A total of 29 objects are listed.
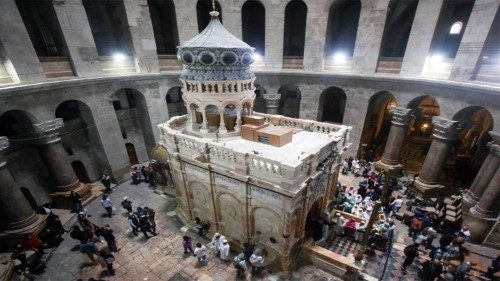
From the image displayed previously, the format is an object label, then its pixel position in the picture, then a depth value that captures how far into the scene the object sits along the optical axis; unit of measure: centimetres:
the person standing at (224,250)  1177
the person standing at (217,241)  1193
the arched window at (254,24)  2227
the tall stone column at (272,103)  2115
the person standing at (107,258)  1094
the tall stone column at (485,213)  1207
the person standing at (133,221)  1339
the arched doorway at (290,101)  2373
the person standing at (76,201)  1530
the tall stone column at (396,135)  1708
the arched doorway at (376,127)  2061
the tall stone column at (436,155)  1475
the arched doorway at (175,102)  2255
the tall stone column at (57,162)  1445
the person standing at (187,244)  1208
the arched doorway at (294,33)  2039
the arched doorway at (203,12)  2150
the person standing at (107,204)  1497
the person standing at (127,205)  1477
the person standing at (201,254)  1150
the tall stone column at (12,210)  1222
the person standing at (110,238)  1222
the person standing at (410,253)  1092
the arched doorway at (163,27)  2125
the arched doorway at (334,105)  2329
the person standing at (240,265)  1077
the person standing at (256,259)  1091
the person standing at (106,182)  1731
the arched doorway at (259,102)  2425
